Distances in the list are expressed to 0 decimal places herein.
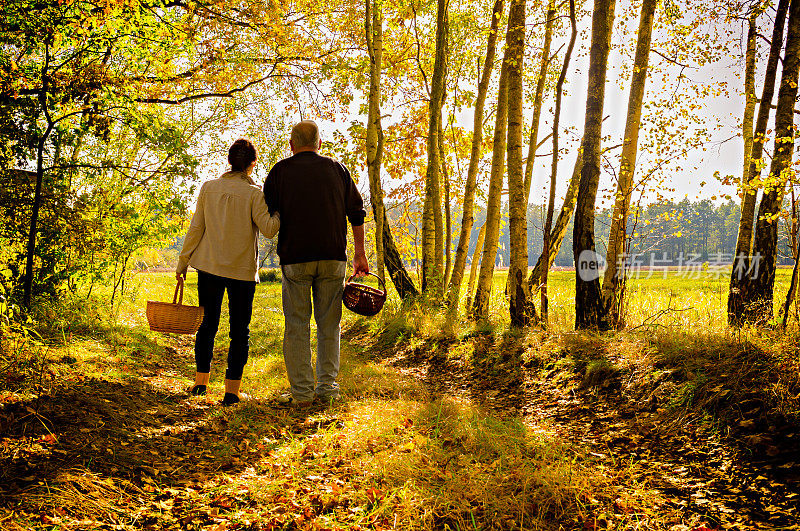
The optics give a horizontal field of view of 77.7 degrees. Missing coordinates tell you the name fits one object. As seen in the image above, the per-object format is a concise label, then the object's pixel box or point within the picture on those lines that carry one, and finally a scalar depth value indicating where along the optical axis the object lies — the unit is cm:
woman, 447
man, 454
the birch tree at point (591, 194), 634
